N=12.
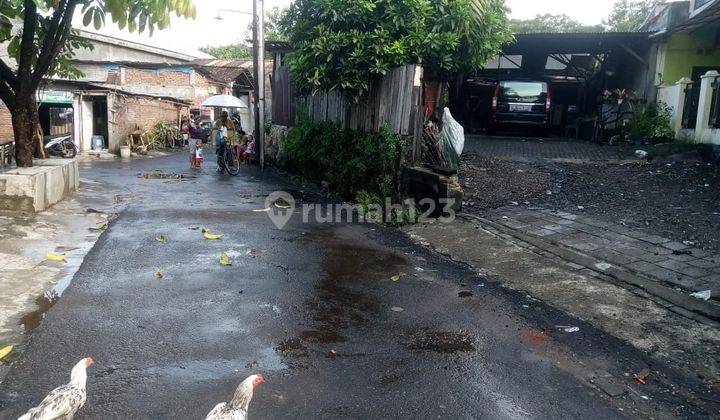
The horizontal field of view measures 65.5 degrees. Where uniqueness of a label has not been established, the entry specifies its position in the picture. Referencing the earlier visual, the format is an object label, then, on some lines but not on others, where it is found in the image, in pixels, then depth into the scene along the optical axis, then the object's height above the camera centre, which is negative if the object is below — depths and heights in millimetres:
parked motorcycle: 19019 -964
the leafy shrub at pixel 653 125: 13102 +473
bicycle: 15977 -915
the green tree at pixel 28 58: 8016 +901
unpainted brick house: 22719 +1408
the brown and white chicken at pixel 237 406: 2871 -1457
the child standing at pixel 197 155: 17964 -957
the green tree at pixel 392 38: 9250 +1612
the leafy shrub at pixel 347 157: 9547 -514
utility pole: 17031 +1737
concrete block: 8023 -1025
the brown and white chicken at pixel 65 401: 2820 -1458
